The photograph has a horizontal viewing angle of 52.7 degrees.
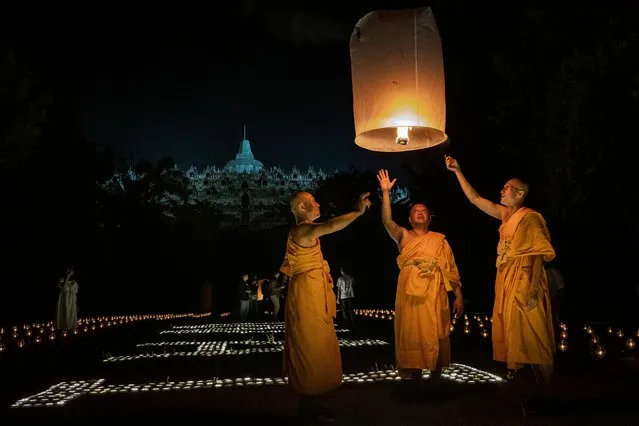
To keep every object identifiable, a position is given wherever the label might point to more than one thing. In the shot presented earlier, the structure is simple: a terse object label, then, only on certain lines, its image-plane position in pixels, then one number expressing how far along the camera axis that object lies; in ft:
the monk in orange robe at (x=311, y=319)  19.69
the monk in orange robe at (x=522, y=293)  20.36
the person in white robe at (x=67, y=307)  56.34
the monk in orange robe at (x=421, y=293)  22.74
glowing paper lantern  18.75
